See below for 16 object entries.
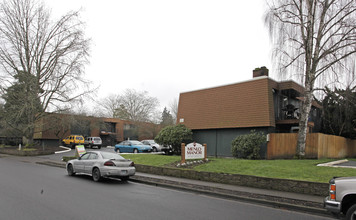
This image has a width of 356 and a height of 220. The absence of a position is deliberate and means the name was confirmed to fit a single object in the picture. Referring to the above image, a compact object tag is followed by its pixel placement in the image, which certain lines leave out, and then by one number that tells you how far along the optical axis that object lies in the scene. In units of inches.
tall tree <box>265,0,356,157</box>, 588.7
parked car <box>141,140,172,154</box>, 1186.0
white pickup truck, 216.7
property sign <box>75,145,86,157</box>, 784.8
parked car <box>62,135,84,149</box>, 1498.5
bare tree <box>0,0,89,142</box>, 1198.3
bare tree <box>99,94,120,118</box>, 2667.3
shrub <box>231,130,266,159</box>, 701.3
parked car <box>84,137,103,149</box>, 1493.6
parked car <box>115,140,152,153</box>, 1067.3
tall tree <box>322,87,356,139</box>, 893.0
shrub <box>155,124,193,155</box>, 857.5
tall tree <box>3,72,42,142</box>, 1137.4
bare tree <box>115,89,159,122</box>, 2487.7
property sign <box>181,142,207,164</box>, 580.4
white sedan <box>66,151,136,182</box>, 478.6
